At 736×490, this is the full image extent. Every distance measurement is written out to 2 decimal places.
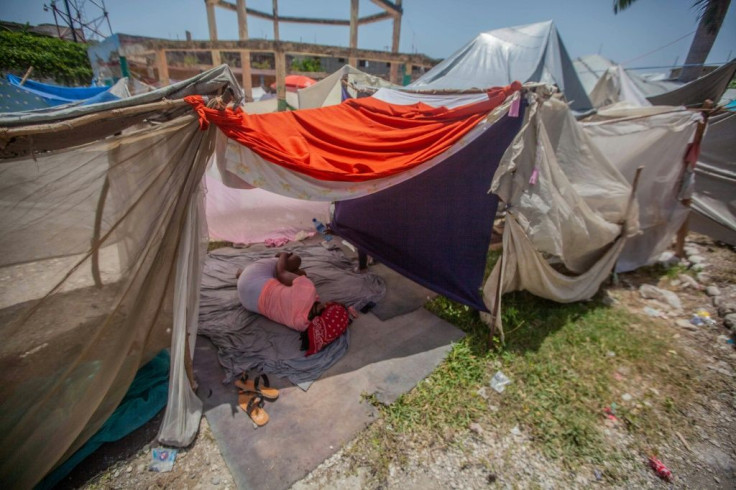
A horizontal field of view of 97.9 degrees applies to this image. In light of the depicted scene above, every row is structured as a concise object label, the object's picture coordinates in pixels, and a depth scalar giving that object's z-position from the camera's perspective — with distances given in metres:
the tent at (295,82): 12.62
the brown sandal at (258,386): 2.47
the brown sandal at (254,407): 2.27
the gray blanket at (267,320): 2.76
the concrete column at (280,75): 10.91
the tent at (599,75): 7.63
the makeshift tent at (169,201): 1.76
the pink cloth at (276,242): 4.94
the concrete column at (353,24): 13.33
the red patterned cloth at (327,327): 2.87
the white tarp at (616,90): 6.53
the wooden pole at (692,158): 3.79
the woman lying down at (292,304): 2.92
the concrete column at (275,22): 16.79
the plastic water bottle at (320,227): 5.38
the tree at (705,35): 7.45
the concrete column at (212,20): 13.77
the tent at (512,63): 5.76
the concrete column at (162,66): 12.12
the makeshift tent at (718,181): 5.02
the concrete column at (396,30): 14.15
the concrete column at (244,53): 11.71
